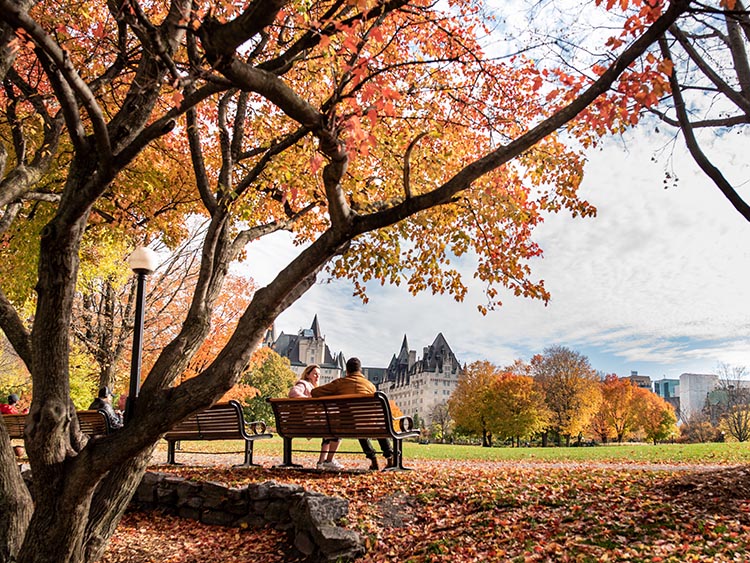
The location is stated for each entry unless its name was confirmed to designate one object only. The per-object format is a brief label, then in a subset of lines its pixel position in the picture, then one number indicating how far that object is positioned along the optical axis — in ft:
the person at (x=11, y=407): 46.17
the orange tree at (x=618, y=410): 165.99
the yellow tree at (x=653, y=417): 172.14
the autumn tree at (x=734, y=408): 136.77
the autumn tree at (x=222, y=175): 14.20
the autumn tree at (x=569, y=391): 143.74
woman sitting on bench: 29.01
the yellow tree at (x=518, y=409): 139.03
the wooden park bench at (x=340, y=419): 25.14
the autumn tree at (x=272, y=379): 193.00
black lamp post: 22.07
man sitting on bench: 27.55
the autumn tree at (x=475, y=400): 147.74
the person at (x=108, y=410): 34.53
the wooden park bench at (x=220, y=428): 30.48
